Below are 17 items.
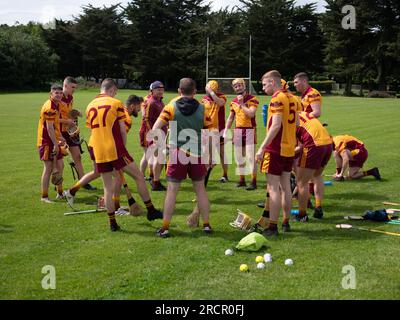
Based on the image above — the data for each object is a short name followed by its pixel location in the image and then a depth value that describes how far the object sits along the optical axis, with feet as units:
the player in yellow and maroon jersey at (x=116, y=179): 26.50
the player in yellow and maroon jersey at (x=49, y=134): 28.12
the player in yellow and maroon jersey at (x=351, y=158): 34.83
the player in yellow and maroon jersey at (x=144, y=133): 33.17
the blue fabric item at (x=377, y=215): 23.98
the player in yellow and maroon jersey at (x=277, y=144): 21.40
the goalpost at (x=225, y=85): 154.63
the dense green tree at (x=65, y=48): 258.16
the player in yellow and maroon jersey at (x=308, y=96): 24.66
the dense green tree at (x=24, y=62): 217.77
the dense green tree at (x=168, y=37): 227.81
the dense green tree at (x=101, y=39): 250.78
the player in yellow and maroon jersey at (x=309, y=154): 23.73
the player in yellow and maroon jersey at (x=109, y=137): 22.18
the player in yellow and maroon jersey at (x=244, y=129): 31.71
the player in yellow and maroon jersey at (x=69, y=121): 30.60
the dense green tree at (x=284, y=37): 220.02
